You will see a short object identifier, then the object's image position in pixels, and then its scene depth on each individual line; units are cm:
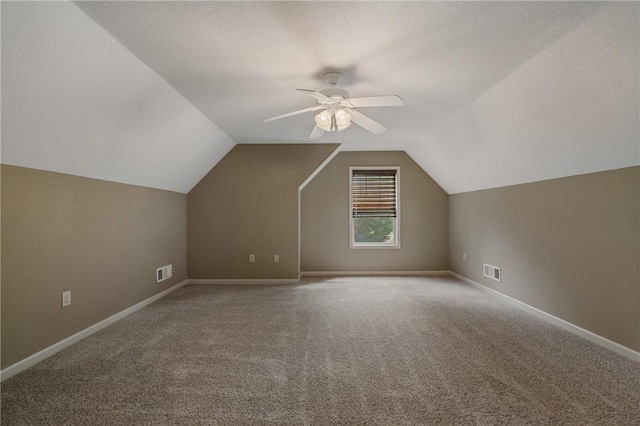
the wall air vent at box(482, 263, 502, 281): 418
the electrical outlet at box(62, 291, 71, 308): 266
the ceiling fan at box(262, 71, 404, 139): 235
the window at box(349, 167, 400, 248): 580
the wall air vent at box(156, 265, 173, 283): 421
